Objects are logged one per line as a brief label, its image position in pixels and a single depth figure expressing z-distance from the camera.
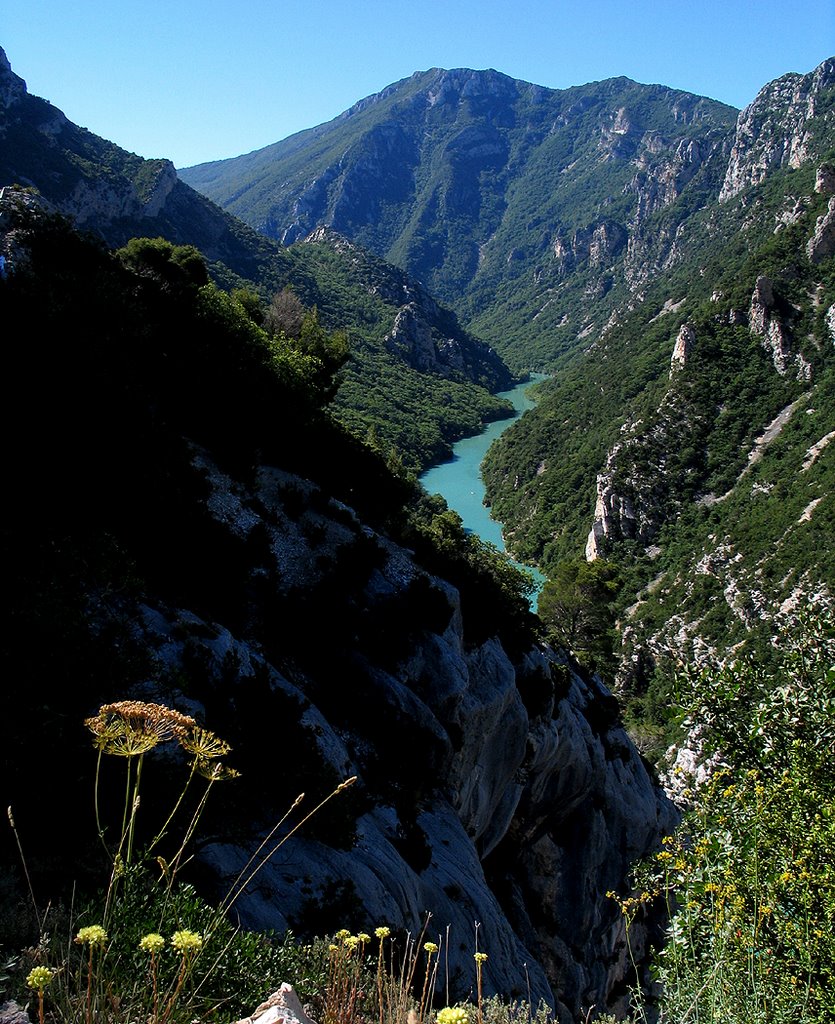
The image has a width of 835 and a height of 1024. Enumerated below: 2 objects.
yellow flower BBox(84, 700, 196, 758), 2.92
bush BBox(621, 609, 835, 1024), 4.66
